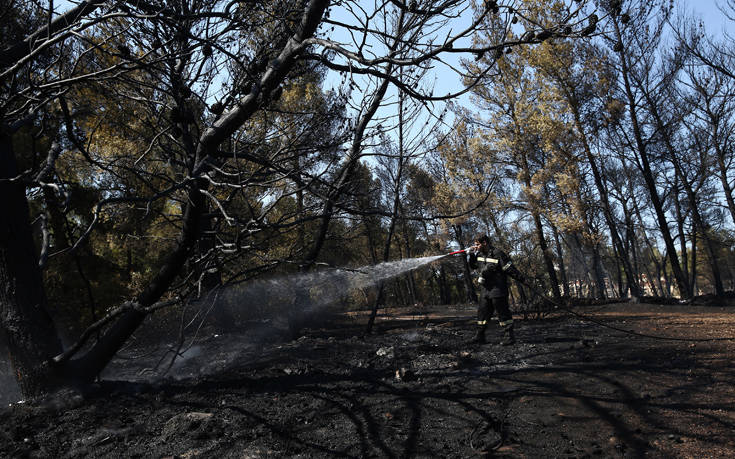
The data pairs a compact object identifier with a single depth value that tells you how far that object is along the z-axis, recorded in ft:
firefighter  23.00
